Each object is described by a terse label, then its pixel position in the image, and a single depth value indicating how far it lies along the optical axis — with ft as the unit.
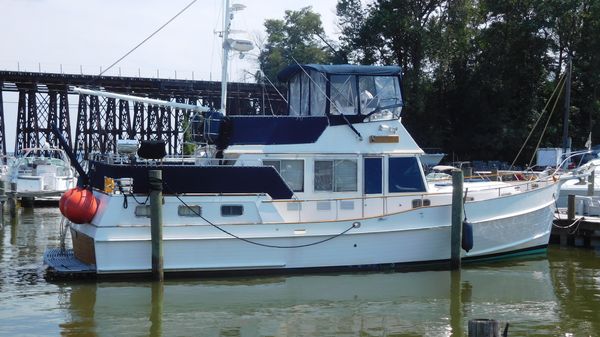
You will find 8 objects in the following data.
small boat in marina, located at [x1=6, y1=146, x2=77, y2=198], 111.55
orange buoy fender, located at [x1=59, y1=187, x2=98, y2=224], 48.60
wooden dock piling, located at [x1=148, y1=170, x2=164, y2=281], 47.09
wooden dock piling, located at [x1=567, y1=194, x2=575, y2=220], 66.44
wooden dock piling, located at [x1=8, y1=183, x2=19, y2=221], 97.09
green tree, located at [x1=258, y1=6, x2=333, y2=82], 195.42
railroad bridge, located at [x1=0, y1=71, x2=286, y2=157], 152.35
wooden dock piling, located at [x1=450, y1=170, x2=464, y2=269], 52.06
